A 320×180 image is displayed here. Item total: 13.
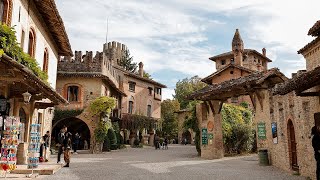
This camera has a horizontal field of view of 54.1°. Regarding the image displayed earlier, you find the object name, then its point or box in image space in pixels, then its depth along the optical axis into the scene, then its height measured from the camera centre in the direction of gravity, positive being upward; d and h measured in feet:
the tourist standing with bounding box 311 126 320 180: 28.48 -1.38
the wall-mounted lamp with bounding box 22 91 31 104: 36.19 +3.94
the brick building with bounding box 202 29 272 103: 119.44 +23.78
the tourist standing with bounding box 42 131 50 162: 50.49 -2.42
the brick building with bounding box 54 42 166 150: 84.99 +13.06
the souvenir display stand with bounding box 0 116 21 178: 31.68 -1.39
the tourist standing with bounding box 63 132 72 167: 44.55 -2.53
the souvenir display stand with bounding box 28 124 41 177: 36.55 -2.08
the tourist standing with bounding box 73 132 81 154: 81.27 -2.58
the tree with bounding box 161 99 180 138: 187.93 +7.47
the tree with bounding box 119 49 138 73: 198.70 +42.16
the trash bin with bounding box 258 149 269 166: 49.14 -4.42
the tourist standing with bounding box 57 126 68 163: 45.68 -1.29
